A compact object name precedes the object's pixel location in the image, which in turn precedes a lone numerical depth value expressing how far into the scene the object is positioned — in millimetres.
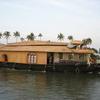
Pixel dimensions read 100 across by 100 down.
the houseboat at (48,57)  20974
